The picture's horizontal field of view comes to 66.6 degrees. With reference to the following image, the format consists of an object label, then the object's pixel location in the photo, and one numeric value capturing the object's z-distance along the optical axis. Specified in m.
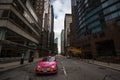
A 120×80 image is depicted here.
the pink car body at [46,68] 8.00
